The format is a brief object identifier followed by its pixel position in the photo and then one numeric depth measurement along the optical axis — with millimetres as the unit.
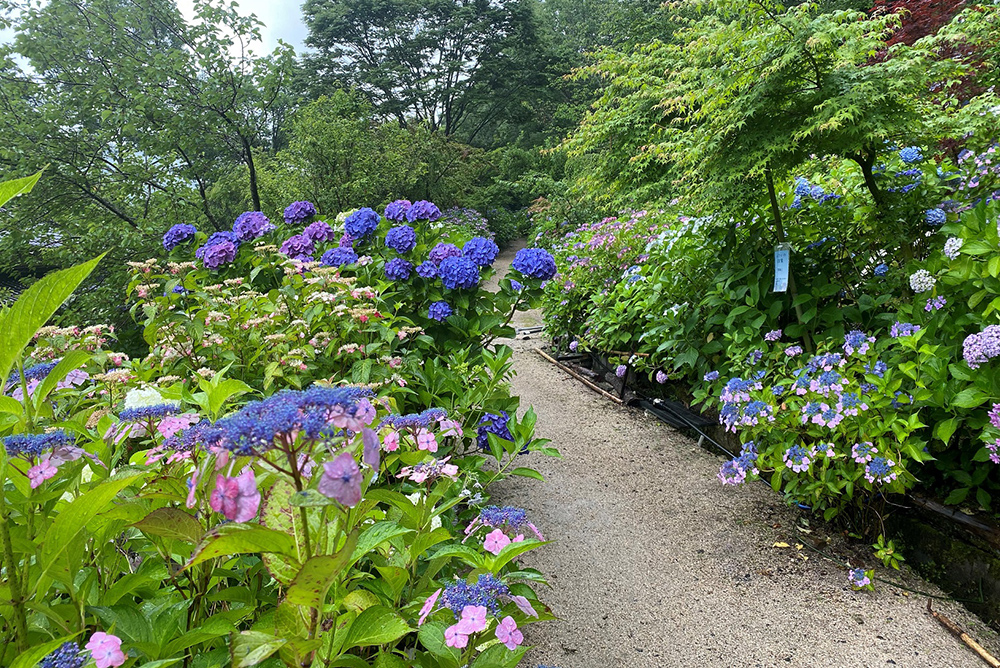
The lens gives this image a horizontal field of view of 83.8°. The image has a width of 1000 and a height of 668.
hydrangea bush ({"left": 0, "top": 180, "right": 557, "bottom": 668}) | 582
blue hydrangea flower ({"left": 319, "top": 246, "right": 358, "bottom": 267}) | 2352
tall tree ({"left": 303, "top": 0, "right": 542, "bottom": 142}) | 15547
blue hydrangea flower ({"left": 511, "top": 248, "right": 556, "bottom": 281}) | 2232
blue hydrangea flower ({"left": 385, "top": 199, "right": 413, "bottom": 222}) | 2582
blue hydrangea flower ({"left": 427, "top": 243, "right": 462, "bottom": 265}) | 2256
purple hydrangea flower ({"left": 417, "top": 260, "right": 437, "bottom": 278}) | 2174
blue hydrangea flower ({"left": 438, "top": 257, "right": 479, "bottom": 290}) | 2105
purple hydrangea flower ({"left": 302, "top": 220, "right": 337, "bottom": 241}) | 2617
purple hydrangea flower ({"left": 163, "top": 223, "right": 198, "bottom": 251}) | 2766
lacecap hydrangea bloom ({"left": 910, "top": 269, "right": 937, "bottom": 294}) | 1865
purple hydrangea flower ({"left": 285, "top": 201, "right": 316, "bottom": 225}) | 2828
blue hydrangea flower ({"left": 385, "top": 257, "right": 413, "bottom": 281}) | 2229
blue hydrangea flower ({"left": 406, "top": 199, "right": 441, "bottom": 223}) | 2516
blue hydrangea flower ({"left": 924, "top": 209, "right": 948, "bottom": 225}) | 2057
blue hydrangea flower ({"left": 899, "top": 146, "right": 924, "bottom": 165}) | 2258
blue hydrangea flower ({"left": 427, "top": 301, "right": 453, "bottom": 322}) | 2172
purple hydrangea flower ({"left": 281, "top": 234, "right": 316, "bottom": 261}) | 2588
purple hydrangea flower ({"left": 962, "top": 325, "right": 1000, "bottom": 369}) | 1475
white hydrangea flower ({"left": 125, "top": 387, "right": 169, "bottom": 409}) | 1319
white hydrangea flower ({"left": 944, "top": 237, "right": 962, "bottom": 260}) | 1730
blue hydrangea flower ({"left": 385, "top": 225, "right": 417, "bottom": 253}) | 2301
